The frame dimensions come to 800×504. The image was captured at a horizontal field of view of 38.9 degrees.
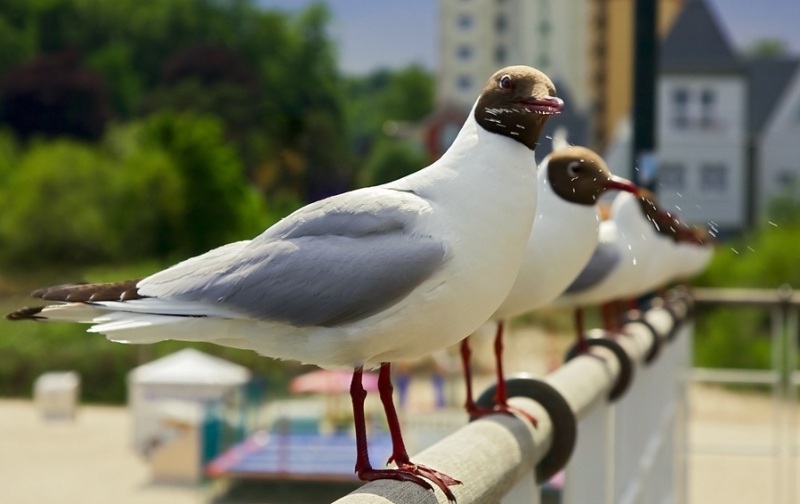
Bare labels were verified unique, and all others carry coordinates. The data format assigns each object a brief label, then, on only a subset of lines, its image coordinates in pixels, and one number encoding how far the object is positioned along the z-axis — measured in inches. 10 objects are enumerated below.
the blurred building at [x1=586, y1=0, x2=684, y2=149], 1247.5
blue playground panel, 412.8
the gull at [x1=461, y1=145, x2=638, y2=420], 81.4
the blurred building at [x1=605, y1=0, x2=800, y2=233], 868.6
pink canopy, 483.2
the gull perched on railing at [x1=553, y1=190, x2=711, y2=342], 125.7
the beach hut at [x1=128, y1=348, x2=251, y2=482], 466.0
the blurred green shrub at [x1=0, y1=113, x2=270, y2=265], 930.1
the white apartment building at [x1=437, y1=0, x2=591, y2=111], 1790.1
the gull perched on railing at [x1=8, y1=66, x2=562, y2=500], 56.8
